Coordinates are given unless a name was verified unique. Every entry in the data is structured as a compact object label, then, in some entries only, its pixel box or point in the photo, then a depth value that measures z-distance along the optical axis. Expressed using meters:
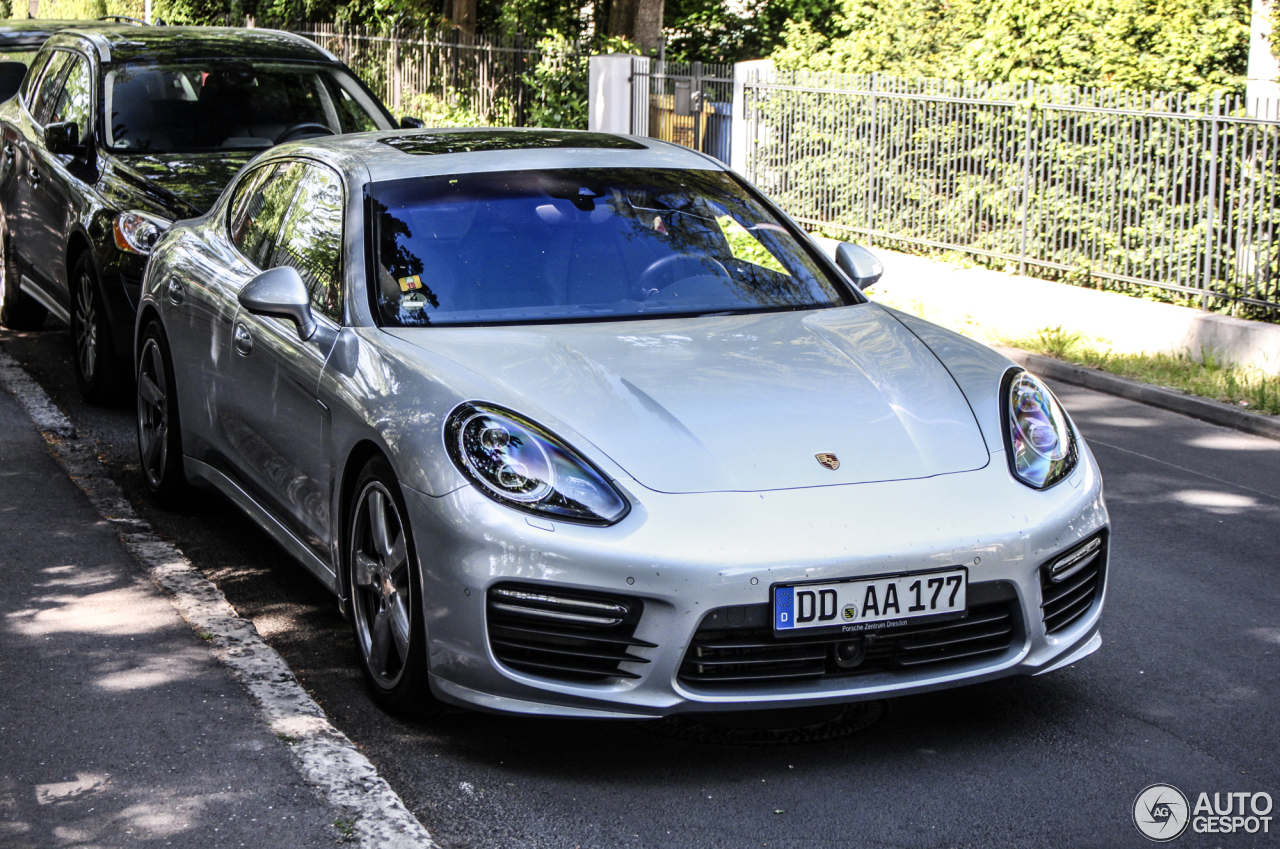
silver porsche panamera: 3.79
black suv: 8.12
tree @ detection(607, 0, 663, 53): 20.52
